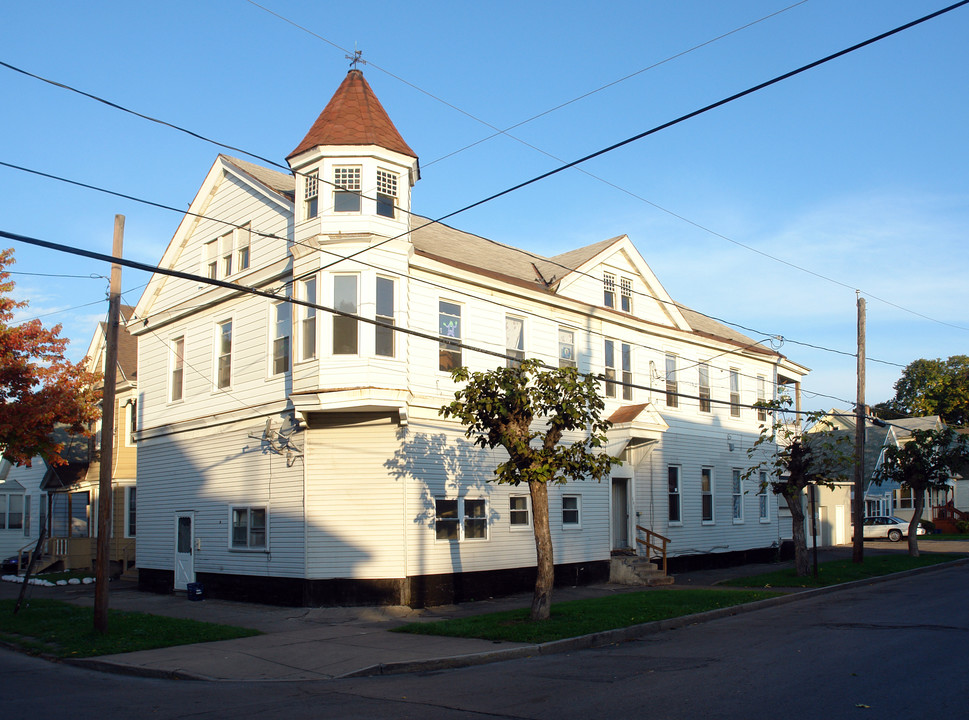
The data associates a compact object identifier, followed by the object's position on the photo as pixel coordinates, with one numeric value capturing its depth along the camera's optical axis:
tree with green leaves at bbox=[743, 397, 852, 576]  23.44
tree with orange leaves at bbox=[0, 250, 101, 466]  21.64
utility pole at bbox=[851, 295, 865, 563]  27.27
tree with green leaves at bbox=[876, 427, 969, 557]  30.73
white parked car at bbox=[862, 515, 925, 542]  46.41
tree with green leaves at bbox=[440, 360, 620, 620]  15.16
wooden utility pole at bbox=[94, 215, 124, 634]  15.05
